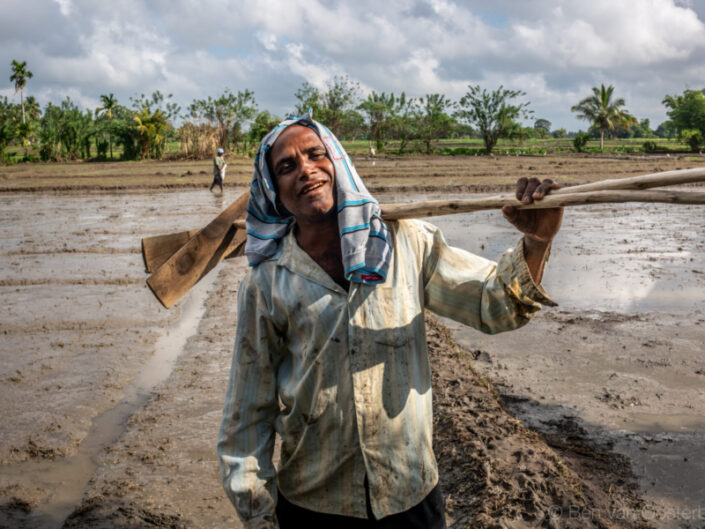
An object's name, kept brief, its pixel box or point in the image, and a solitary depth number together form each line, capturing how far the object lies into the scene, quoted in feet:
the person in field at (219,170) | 62.23
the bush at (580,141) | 128.98
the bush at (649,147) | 126.52
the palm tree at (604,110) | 159.12
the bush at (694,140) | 124.36
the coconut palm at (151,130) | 108.88
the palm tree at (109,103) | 179.56
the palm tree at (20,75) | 183.11
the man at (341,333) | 4.94
